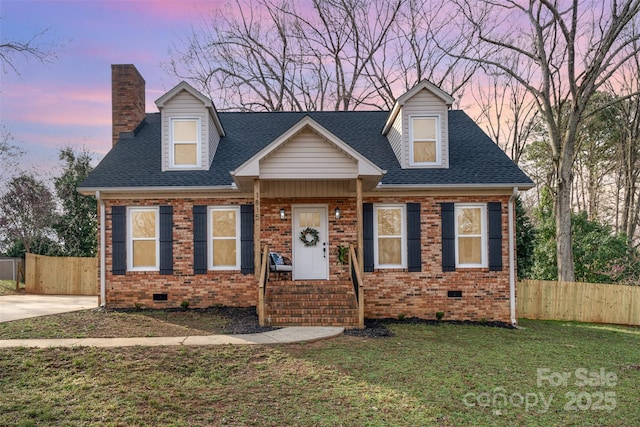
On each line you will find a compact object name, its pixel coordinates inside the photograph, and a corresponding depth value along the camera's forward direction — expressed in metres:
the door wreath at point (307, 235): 11.58
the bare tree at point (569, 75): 15.01
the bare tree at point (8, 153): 20.03
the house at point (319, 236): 11.29
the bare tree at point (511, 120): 23.61
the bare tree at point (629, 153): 20.39
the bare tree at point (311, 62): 21.98
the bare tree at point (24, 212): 20.19
